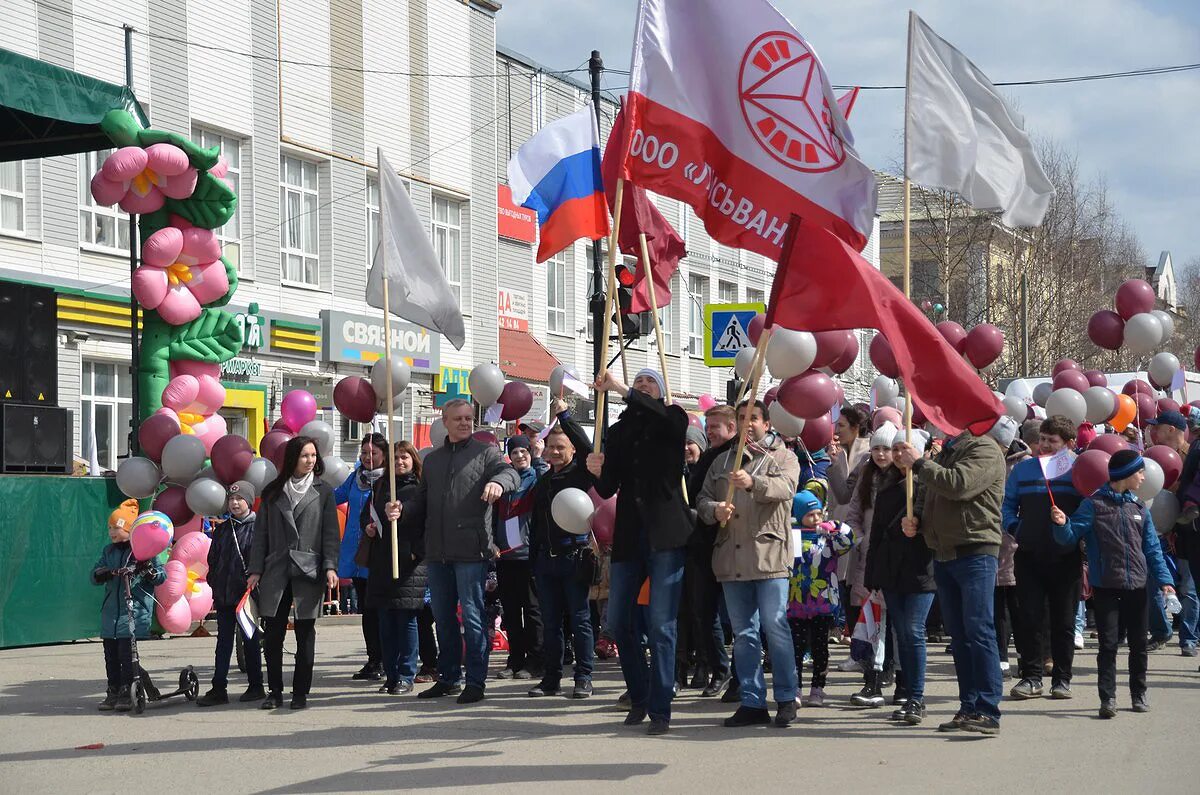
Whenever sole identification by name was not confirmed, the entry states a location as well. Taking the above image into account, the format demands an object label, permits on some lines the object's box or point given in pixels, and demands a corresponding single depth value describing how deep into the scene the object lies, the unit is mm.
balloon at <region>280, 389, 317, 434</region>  14102
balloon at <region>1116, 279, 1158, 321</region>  16453
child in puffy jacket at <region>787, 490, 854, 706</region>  9898
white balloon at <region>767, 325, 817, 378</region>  11477
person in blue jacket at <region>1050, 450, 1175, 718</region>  9555
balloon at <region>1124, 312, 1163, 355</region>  16125
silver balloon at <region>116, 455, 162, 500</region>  12914
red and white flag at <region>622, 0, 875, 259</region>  9227
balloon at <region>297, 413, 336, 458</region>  13289
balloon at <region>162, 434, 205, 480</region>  12805
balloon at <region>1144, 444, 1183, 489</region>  12211
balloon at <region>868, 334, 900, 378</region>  13867
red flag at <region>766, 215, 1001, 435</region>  8328
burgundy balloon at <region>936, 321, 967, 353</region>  14000
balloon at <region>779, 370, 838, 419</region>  11664
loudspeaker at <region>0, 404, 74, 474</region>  15164
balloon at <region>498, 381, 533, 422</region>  13641
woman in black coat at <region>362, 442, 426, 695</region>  11180
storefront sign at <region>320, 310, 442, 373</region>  26859
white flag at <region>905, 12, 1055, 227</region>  9727
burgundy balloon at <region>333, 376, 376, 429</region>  12531
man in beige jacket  8984
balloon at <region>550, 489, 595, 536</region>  9508
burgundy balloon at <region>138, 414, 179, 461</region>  13184
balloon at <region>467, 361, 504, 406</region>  12555
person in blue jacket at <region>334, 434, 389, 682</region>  12141
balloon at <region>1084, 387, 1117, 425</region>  15844
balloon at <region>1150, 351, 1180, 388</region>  17562
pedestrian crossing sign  17594
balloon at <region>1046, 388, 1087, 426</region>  15227
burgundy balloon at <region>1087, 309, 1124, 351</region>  16578
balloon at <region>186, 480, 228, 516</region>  12406
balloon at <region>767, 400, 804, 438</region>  12703
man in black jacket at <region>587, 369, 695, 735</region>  8992
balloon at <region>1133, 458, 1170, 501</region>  11133
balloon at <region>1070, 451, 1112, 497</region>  9992
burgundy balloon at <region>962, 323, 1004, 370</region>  13891
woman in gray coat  10266
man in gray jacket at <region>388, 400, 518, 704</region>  10469
